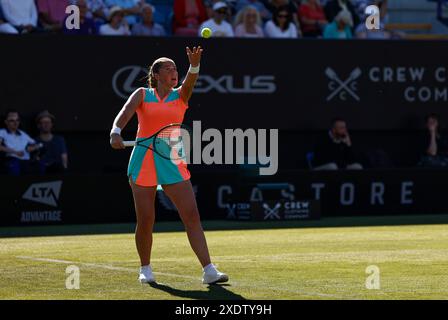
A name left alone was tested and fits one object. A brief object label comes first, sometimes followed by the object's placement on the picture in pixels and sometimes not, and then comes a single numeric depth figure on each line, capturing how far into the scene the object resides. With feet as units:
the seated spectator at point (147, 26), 67.15
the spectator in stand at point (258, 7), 73.05
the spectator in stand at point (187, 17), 68.64
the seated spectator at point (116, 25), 65.92
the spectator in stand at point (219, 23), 67.92
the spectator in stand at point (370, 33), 73.55
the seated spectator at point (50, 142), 61.98
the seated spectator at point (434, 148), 71.61
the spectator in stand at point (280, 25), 69.97
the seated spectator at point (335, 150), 67.82
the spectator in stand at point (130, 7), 68.34
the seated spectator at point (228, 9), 70.03
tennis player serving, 33.65
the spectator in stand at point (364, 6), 75.46
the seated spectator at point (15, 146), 60.23
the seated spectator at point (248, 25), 69.10
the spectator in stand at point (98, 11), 67.62
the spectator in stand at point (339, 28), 72.08
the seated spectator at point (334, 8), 74.43
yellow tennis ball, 35.86
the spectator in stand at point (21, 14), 62.69
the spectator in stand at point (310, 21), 73.36
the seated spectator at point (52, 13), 64.64
